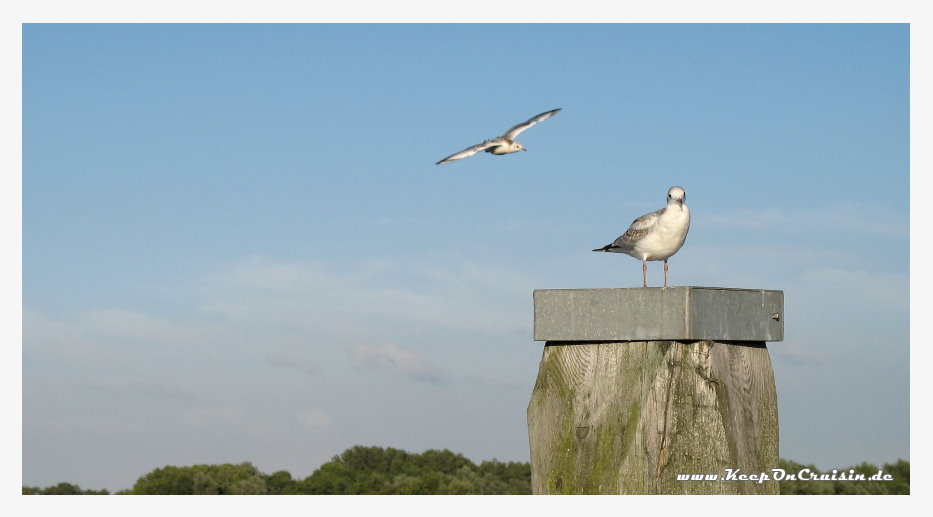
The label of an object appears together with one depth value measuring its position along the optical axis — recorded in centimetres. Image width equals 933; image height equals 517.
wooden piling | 604
